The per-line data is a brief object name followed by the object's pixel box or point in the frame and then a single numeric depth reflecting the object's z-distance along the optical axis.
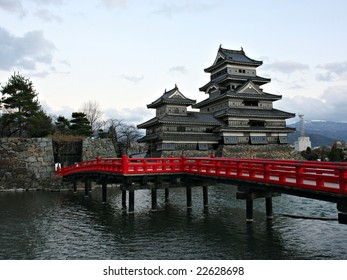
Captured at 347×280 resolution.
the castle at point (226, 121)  44.41
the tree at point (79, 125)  42.61
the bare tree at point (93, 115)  64.09
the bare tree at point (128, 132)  66.21
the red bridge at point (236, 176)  10.60
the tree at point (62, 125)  44.31
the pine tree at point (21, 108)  35.66
